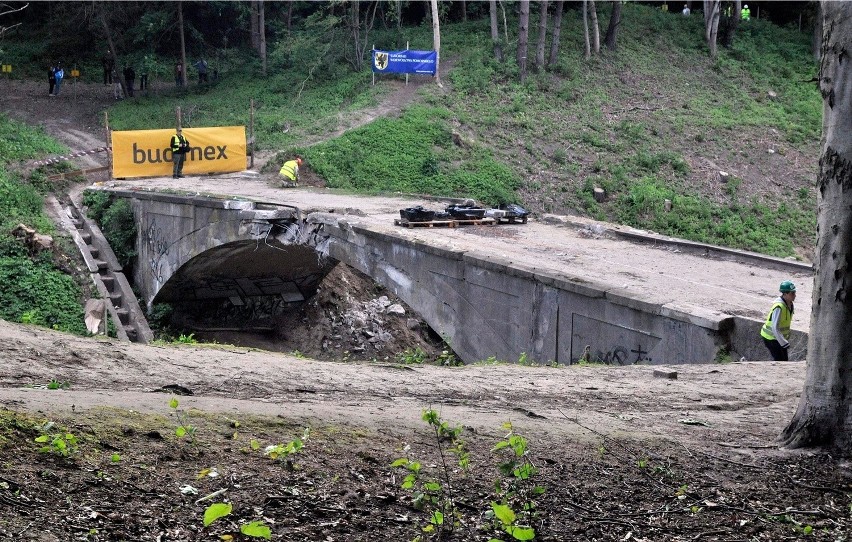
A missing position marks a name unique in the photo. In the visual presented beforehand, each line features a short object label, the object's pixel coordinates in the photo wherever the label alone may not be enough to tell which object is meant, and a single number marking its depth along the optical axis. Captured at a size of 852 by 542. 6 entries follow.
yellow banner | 28.33
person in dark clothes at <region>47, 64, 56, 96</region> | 39.91
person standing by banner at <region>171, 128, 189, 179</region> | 28.08
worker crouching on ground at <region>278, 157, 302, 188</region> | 27.16
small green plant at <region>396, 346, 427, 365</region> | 13.44
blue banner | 36.84
